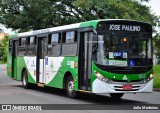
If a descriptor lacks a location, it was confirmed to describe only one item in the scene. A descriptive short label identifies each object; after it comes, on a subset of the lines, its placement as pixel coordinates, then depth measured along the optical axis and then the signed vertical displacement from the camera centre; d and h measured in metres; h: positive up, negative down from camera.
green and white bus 14.22 -0.01
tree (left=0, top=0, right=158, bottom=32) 32.81 +3.54
